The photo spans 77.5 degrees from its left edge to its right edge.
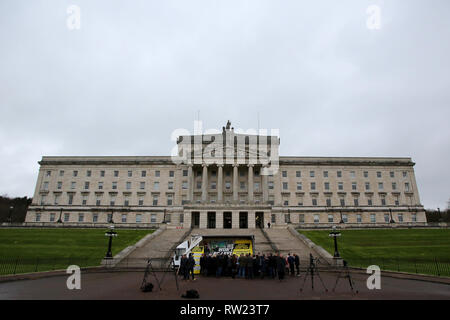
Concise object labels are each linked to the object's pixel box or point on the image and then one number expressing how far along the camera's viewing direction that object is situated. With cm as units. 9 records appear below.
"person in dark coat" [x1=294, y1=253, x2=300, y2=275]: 2116
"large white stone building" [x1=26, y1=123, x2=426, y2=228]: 6512
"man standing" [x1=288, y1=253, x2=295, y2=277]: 2147
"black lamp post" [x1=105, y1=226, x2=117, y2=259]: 2639
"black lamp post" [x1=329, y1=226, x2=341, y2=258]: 2552
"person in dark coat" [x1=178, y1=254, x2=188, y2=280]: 1905
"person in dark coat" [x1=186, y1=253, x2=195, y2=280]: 1895
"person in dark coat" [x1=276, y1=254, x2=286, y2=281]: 1938
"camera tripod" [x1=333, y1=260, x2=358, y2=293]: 2240
